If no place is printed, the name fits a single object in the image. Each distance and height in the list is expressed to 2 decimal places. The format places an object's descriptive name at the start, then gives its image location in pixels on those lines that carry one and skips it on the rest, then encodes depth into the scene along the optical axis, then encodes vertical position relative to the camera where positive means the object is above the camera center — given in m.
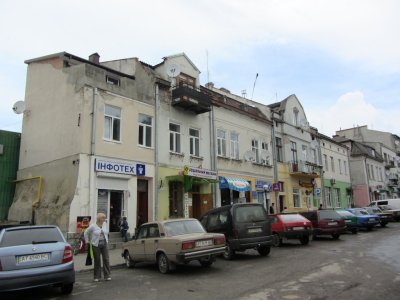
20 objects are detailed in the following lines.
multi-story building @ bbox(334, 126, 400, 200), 53.81 +10.15
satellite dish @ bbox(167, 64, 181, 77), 21.80 +8.73
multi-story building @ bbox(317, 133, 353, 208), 39.44 +5.03
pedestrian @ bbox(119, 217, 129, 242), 17.58 -0.15
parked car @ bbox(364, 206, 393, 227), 27.03 +0.24
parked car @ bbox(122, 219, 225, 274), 10.06 -0.58
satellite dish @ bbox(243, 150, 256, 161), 27.08 +4.69
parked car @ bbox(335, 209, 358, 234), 21.62 -0.14
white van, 32.00 +1.34
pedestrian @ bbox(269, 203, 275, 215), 27.58 +0.86
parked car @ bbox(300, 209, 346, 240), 18.25 -0.16
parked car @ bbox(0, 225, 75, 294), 7.39 -0.64
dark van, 12.60 -0.17
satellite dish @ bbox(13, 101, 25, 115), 21.19 +6.63
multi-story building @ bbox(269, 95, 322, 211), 31.39 +5.40
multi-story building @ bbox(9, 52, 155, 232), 17.08 +3.89
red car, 15.88 -0.30
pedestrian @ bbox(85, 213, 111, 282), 9.57 -0.45
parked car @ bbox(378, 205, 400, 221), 31.11 +0.66
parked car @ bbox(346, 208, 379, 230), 23.01 -0.02
